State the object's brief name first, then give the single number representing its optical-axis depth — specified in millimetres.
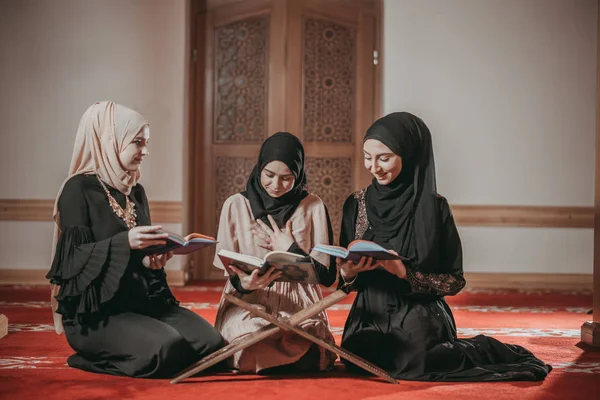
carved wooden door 6973
